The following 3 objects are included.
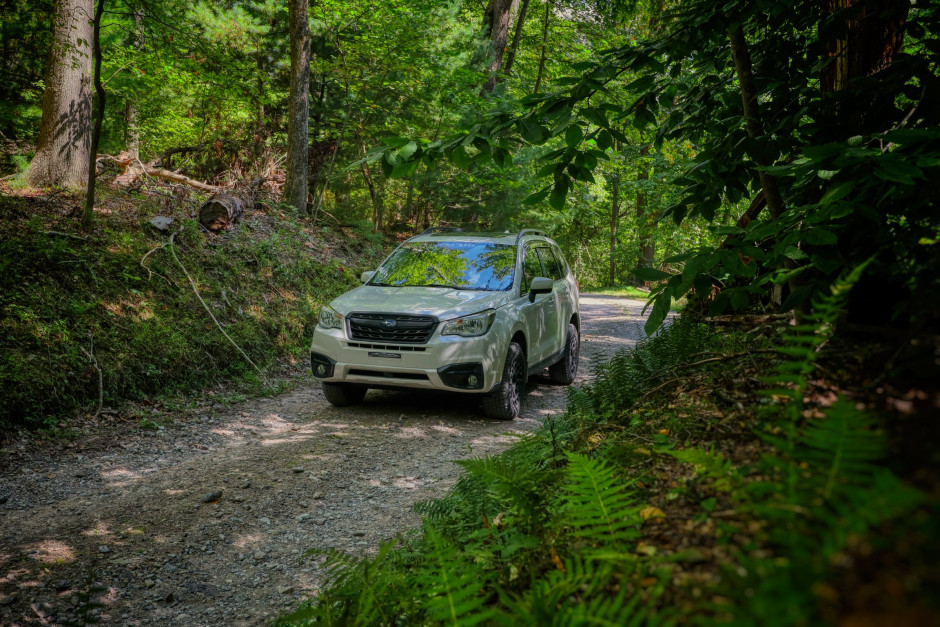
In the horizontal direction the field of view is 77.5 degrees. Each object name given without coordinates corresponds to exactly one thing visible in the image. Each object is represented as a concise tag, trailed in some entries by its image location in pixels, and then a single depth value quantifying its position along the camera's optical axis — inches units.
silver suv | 261.1
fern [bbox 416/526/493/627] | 61.7
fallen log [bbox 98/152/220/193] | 488.7
